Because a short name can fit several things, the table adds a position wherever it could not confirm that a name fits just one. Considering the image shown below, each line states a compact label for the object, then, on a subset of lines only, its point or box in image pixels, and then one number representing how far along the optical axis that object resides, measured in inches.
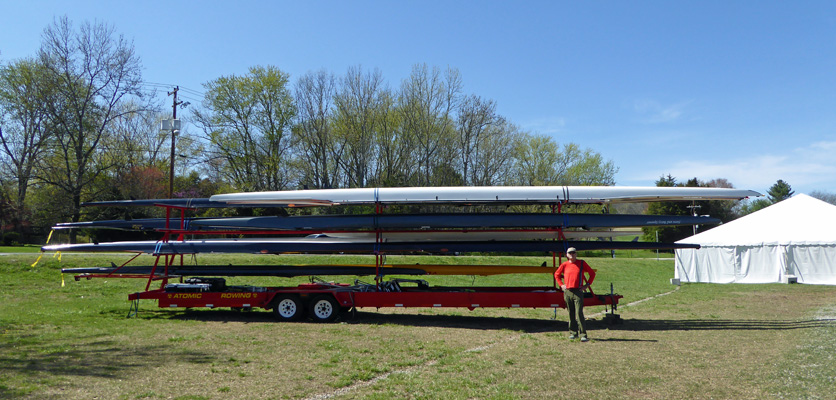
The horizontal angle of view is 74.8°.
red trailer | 473.7
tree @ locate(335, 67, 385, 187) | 1728.6
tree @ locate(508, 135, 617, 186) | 1996.8
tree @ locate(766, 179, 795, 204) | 3026.6
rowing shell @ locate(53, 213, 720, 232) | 512.7
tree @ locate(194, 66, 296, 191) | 1717.5
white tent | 1031.6
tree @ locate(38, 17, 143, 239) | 1354.6
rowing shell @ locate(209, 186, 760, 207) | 503.5
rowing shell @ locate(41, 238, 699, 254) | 506.3
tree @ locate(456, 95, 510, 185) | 1852.9
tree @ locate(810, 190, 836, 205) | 3847.7
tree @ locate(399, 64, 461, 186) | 1753.2
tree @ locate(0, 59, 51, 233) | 1342.3
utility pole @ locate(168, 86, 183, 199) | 1212.5
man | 421.7
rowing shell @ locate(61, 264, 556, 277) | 521.7
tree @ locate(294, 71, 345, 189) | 1753.2
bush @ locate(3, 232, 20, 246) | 1391.5
